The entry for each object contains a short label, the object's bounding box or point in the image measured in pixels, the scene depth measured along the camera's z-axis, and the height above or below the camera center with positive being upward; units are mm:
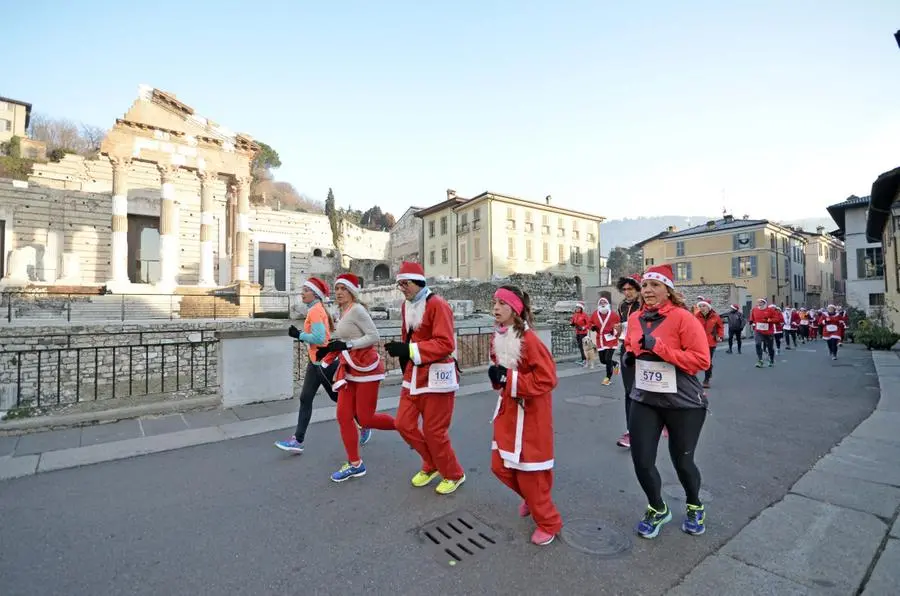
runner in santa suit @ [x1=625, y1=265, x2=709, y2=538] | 2904 -669
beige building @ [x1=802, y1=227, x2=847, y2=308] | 51469 +4287
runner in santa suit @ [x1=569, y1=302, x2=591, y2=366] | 11812 -523
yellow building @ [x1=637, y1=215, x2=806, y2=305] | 41344 +4999
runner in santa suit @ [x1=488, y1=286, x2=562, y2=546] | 2887 -827
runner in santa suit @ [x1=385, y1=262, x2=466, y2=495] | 3629 -671
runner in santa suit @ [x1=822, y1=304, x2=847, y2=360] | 13445 -820
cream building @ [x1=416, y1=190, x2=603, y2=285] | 43688 +7421
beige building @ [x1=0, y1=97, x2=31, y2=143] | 48531 +22108
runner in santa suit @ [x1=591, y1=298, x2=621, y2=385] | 9055 -621
